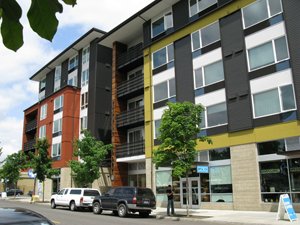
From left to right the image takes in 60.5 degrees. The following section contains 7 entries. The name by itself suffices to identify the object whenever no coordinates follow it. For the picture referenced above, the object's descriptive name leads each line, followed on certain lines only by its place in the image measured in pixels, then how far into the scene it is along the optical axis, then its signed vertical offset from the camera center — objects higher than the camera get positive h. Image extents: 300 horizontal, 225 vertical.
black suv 15.64 -1.85
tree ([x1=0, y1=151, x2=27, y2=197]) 36.75 +0.92
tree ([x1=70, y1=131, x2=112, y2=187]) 23.48 +1.08
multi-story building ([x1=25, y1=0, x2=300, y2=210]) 15.51 +5.39
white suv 19.38 -1.98
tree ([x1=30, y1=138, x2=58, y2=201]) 28.42 +0.99
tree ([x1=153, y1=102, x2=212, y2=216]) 15.52 +1.95
